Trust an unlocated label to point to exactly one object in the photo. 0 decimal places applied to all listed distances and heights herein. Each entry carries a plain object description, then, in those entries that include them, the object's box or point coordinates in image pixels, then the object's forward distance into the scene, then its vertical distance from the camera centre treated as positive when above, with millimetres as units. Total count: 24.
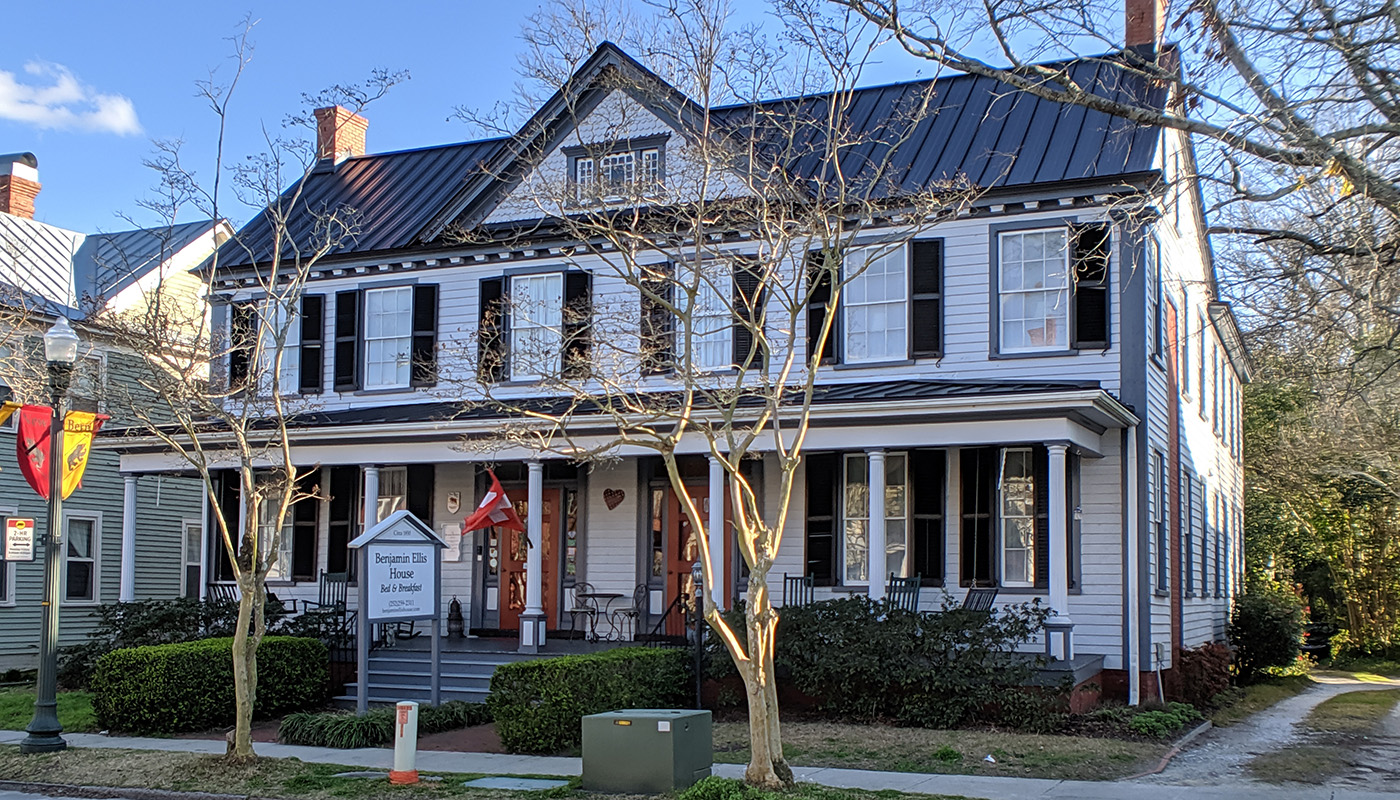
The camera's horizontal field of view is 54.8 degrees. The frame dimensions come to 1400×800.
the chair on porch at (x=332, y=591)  20531 -1172
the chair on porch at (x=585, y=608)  19625 -1325
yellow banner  15070 +782
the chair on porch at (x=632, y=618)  19562 -1452
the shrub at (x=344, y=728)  14789 -2360
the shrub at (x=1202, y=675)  18812 -2202
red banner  15227 +778
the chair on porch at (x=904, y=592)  16906 -927
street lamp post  14234 -587
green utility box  11227 -1956
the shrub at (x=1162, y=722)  14727 -2249
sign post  15188 -705
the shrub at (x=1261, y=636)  24875 -2088
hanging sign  15242 -307
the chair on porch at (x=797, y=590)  18109 -968
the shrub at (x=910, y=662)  14805 -1595
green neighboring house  24469 +461
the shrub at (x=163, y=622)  19156 -1538
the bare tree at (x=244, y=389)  13102 +1573
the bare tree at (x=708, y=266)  11016 +2974
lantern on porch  20656 -1578
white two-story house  17016 +1733
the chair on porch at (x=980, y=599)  16109 -951
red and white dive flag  19516 +61
